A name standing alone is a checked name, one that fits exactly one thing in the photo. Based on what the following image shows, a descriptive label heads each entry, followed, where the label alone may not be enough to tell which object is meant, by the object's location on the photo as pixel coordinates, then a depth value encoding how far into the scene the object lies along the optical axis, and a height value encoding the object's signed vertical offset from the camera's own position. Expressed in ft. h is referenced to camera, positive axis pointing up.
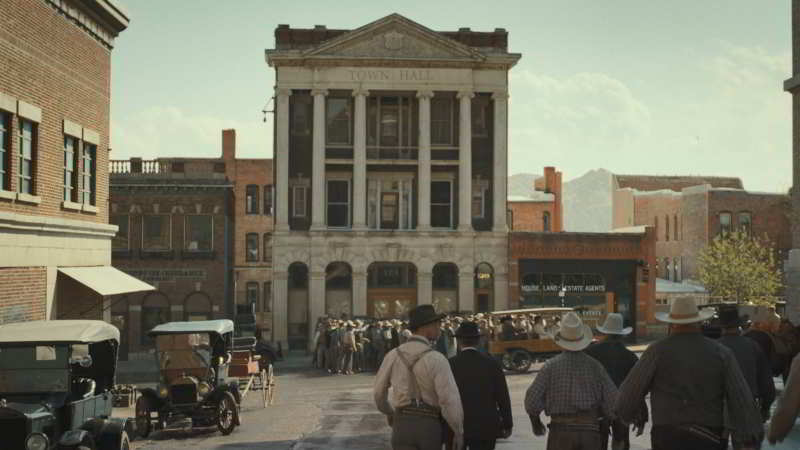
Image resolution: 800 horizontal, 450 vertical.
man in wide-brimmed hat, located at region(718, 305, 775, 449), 44.34 -4.66
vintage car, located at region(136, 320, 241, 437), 70.79 -8.88
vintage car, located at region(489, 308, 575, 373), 121.70 -11.11
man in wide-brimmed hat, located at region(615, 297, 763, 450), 28.89 -3.80
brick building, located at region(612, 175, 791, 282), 223.71 +6.98
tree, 207.31 -4.04
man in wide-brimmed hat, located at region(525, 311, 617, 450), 33.27 -4.45
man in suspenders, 32.17 -4.33
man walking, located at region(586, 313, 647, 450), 43.01 -4.01
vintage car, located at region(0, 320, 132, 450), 46.91 -6.63
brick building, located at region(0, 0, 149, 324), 83.51 +7.35
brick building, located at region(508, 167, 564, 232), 243.81 +7.86
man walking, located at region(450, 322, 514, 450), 35.40 -4.87
